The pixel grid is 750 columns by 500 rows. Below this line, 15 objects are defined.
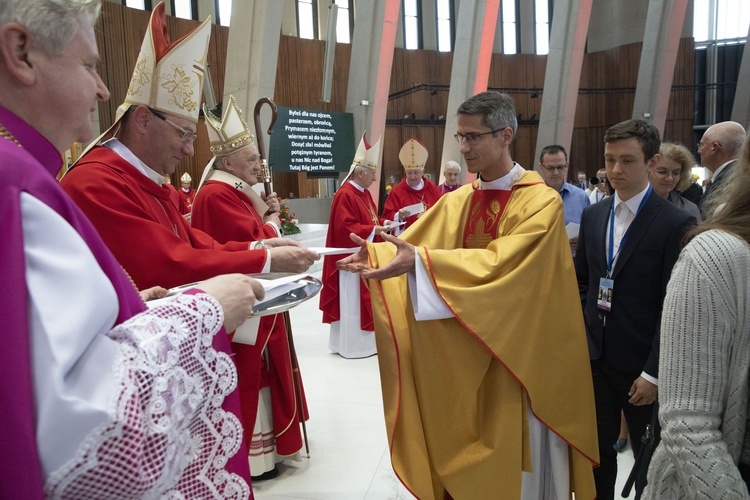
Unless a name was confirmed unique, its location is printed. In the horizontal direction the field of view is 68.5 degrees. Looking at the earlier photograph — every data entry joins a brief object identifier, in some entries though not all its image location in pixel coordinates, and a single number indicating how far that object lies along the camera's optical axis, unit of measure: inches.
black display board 418.3
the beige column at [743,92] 640.4
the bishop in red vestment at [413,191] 272.4
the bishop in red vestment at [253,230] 114.0
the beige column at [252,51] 316.8
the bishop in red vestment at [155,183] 71.1
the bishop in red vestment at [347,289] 204.5
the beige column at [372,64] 425.1
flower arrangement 321.6
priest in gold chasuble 79.4
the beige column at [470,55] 484.4
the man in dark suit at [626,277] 80.5
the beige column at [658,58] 595.5
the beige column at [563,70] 558.9
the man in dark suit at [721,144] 130.1
